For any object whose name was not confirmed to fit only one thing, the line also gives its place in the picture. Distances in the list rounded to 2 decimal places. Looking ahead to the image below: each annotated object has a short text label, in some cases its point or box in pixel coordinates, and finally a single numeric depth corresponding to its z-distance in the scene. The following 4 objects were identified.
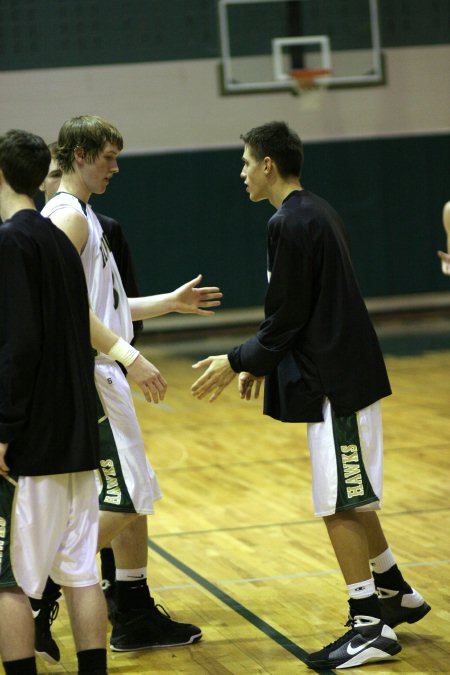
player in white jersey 6.74
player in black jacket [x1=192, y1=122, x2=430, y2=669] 6.69
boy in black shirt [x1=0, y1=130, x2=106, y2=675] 5.32
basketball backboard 29.07
